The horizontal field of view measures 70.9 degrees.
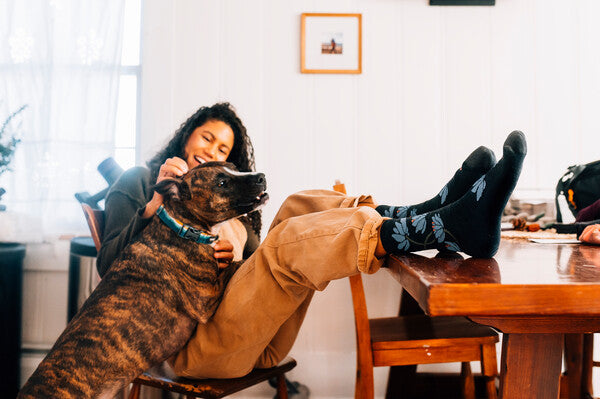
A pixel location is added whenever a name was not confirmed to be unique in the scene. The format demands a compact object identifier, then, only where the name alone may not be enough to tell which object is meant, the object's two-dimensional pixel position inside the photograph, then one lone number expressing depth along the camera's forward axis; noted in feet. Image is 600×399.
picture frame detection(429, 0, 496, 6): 7.61
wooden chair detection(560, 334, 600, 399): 5.97
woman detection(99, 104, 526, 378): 3.12
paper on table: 4.74
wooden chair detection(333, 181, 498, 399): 4.95
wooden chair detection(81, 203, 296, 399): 4.24
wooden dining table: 2.18
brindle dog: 3.71
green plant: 7.29
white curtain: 7.54
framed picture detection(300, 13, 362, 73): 7.67
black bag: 6.14
